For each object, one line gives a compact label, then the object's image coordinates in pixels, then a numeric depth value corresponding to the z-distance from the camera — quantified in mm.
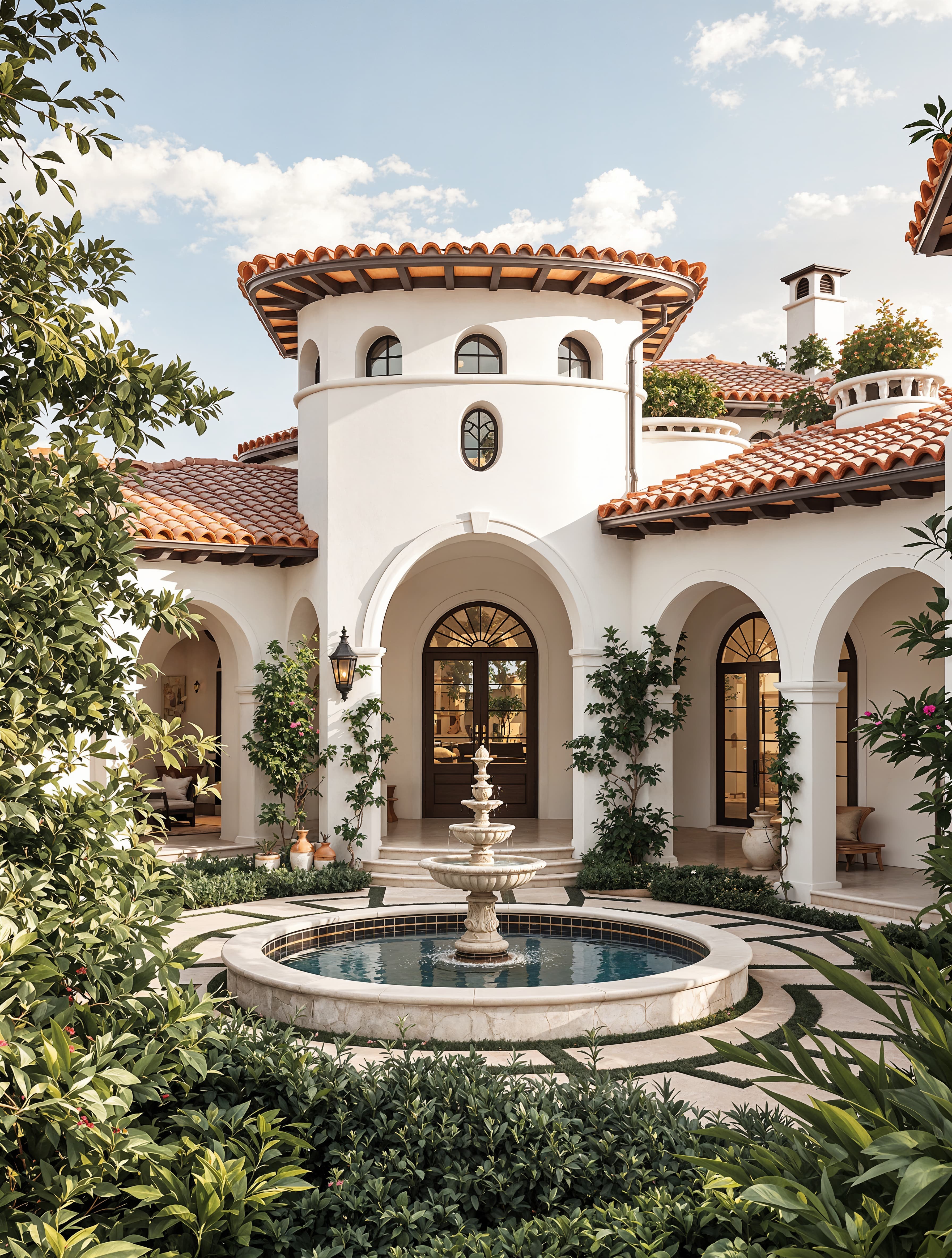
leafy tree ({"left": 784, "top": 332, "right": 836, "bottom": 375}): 21250
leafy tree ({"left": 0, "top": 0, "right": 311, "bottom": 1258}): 2799
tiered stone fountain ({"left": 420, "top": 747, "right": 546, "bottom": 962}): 8672
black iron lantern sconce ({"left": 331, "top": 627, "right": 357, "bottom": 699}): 13281
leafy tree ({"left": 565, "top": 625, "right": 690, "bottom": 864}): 13484
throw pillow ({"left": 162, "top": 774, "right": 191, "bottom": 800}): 18641
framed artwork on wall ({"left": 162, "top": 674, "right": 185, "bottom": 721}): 21734
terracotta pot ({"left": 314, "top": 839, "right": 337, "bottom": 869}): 13219
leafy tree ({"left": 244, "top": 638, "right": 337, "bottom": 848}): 13727
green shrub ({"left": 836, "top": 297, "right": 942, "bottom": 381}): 16500
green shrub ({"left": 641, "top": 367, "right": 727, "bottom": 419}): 18344
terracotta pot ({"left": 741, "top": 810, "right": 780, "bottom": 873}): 12898
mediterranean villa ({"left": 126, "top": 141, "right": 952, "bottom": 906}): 11883
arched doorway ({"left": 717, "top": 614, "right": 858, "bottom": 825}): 16578
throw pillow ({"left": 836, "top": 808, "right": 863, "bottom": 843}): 13844
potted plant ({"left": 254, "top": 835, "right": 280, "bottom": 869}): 13023
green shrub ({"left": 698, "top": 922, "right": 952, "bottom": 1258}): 2139
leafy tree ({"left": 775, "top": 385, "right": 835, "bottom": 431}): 18484
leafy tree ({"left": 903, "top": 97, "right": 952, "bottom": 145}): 3400
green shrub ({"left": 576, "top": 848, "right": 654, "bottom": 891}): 12547
